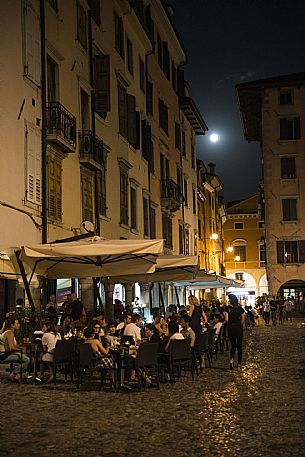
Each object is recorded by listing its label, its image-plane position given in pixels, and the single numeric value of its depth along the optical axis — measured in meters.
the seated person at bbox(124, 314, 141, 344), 15.84
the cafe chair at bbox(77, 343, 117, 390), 13.62
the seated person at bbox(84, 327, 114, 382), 13.76
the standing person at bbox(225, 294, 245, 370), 17.20
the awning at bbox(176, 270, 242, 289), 27.06
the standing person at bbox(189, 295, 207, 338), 17.95
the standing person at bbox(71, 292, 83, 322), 19.00
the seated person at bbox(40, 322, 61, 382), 14.29
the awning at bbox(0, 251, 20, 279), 17.50
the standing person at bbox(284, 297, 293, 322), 46.56
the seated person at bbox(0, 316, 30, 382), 14.57
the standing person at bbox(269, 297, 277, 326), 44.08
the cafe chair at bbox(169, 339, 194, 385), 14.25
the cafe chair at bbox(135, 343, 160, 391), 13.09
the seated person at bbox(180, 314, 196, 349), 16.14
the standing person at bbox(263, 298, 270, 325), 44.47
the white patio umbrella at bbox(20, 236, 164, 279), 14.72
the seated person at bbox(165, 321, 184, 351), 14.86
